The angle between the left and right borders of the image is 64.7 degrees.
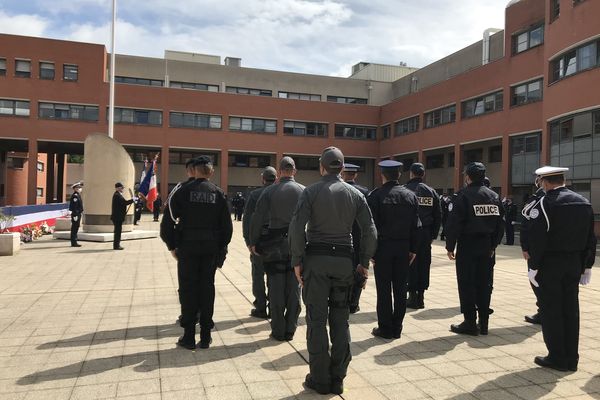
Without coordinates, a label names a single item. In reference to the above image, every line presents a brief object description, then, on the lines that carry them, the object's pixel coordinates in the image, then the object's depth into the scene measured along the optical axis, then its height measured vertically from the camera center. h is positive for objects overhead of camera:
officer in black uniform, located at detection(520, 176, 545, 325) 4.86 -0.38
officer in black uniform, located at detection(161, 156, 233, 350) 4.88 -0.56
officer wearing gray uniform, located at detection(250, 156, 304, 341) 5.31 -0.61
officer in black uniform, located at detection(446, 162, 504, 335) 5.50 -0.49
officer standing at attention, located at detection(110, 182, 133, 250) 13.16 -0.52
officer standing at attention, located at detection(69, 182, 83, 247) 13.88 -0.54
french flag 17.50 +0.29
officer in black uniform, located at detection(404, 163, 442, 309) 6.95 -0.42
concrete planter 11.98 -1.36
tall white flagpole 20.56 +5.33
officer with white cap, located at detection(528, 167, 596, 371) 4.45 -0.58
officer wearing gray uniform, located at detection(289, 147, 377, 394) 3.88 -0.59
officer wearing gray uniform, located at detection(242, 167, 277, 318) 6.20 -0.95
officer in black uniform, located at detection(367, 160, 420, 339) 5.35 -0.58
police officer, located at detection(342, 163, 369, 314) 6.19 -0.35
